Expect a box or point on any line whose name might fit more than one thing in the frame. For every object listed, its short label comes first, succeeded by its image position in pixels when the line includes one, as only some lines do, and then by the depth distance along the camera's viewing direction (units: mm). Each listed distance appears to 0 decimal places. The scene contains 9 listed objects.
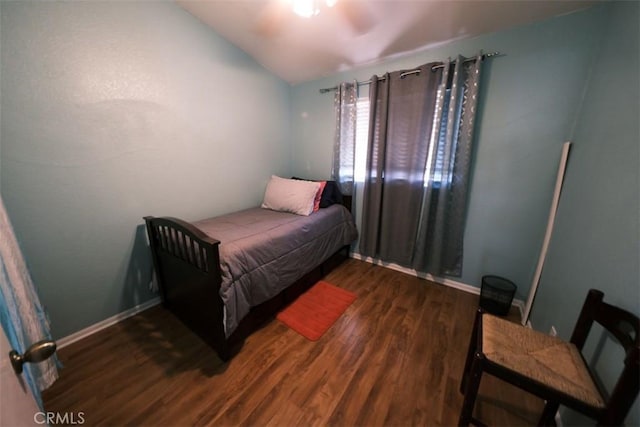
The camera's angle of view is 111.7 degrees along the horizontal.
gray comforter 1375
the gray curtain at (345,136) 2477
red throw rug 1672
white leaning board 1548
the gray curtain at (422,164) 1901
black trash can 1858
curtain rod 1750
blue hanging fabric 818
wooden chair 694
